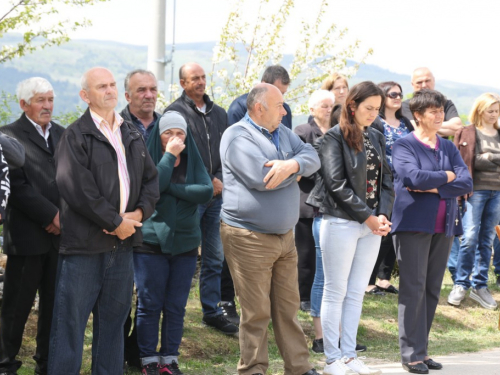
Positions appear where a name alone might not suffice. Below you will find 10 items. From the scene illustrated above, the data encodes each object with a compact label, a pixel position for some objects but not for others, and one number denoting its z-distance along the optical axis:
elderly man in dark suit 5.56
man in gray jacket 5.65
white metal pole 10.61
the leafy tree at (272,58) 13.25
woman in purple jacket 6.47
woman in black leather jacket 6.13
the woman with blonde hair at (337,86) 8.62
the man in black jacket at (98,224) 4.88
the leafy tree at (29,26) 7.93
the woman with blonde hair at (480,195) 9.26
